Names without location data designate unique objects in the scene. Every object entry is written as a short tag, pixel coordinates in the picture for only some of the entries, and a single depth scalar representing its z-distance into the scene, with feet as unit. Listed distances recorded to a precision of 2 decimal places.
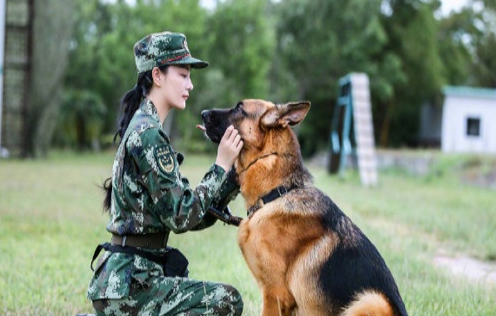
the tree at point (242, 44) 124.26
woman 11.33
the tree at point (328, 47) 125.29
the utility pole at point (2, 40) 68.20
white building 102.89
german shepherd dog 11.88
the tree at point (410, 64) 124.16
